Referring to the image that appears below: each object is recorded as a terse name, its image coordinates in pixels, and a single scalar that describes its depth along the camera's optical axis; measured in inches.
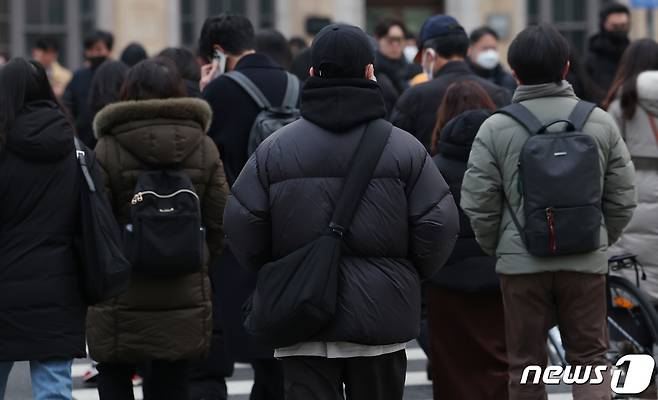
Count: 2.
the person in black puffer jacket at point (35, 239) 515.8
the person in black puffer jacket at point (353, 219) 427.2
